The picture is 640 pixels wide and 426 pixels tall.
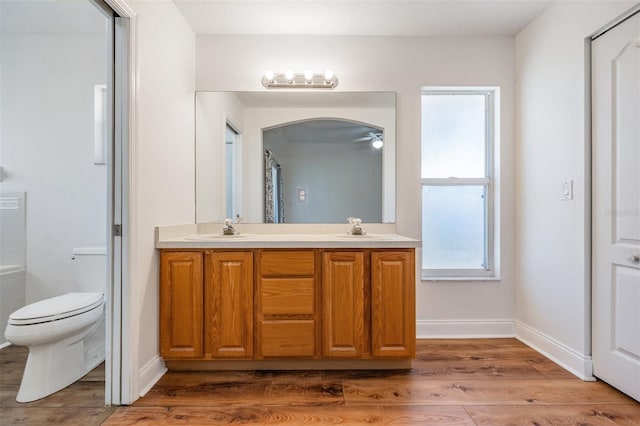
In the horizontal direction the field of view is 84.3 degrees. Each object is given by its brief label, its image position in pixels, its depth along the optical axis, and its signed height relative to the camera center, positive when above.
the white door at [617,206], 1.81 +0.05
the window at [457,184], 2.86 +0.24
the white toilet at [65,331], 1.66 -0.60
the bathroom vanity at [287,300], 2.11 -0.52
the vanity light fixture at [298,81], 2.67 +1.01
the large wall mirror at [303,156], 2.71 +0.44
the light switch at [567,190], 2.16 +0.15
